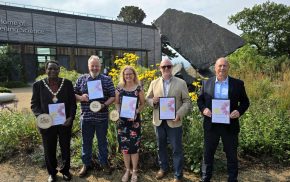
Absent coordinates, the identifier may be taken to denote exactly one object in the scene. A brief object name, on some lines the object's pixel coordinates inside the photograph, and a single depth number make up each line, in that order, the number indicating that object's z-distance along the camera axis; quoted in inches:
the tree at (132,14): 1641.6
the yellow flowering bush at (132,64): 165.6
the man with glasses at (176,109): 116.8
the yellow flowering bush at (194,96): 154.1
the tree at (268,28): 931.6
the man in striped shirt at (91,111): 123.3
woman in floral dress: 120.1
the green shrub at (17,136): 156.0
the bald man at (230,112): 106.3
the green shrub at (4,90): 480.1
